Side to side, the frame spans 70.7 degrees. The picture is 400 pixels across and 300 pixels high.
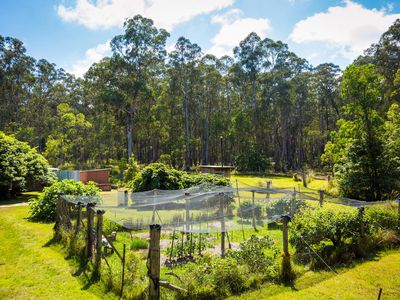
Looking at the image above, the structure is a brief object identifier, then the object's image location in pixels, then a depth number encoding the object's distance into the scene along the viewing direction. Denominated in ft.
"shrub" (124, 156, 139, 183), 71.36
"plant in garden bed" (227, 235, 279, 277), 19.43
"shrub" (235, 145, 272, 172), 109.70
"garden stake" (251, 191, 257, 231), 28.34
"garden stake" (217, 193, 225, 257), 23.04
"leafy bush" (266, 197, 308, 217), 32.22
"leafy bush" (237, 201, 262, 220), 28.09
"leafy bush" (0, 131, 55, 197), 48.24
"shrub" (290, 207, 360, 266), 22.43
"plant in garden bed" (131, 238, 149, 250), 26.48
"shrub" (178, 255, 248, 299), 16.71
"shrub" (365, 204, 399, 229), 25.98
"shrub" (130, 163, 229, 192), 46.32
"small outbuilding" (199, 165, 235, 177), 74.84
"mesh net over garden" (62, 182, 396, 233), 25.29
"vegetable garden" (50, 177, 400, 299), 17.54
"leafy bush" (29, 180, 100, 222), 37.40
